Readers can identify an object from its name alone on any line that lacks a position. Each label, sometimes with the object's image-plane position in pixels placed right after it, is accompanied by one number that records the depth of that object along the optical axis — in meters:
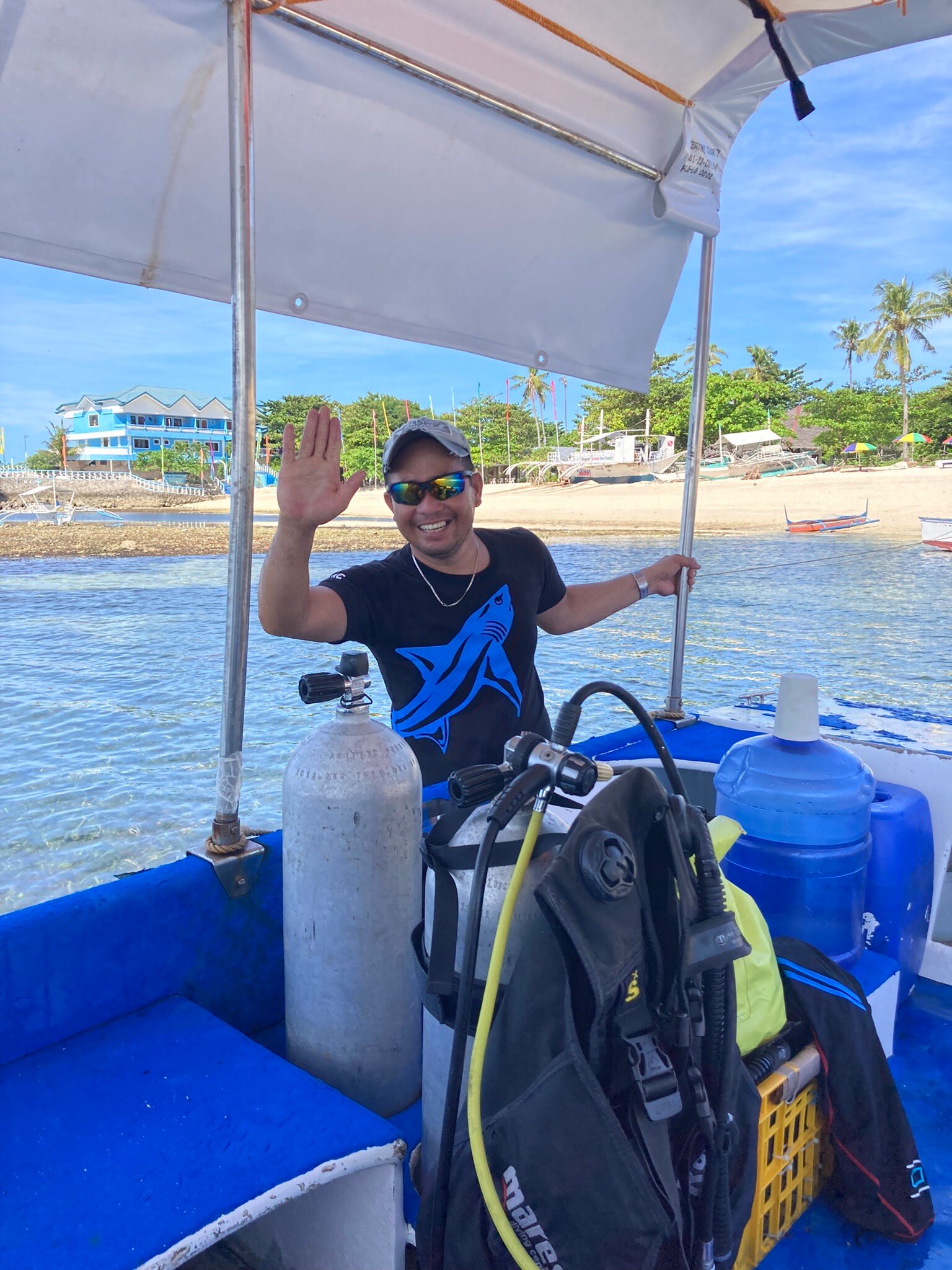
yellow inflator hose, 0.92
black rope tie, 2.06
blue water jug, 1.85
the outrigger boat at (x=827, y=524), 36.22
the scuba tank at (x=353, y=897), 1.23
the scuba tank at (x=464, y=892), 1.04
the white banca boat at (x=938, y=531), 28.86
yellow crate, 1.33
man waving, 2.10
